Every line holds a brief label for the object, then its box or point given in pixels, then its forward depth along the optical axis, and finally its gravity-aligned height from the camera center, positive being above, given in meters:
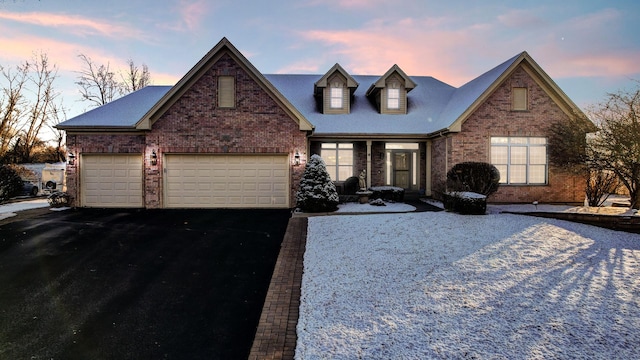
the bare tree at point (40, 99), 30.80 +6.78
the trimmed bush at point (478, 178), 12.83 -0.16
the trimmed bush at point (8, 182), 12.90 -0.45
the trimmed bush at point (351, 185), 15.82 -0.56
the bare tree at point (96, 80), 30.98 +8.73
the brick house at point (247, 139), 13.84 +1.46
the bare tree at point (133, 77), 33.38 +9.54
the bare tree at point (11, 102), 22.27 +5.30
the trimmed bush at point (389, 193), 15.34 -0.91
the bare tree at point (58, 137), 32.34 +3.45
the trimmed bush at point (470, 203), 11.20 -0.98
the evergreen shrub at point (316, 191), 12.38 -0.68
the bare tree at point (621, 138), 12.28 +1.37
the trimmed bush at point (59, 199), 14.24 -1.19
